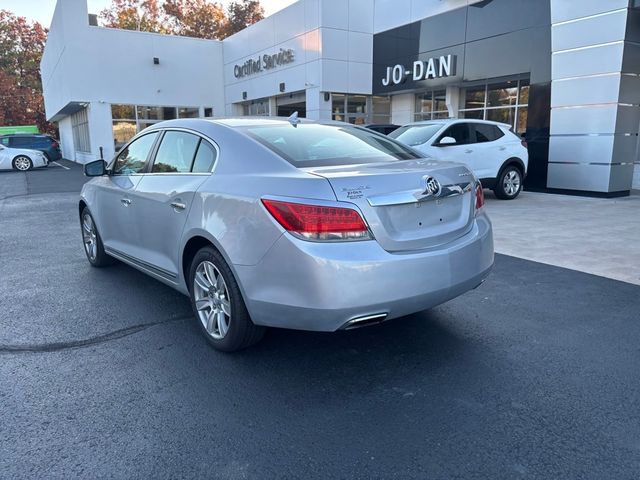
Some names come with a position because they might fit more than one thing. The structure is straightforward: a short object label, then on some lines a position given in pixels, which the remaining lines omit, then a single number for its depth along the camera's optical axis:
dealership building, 11.73
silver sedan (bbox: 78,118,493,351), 2.84
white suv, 10.39
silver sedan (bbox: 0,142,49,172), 23.89
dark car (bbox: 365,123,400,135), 12.72
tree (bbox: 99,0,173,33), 50.75
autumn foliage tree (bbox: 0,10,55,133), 52.38
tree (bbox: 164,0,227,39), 47.19
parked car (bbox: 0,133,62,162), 25.66
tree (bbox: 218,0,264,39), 45.75
